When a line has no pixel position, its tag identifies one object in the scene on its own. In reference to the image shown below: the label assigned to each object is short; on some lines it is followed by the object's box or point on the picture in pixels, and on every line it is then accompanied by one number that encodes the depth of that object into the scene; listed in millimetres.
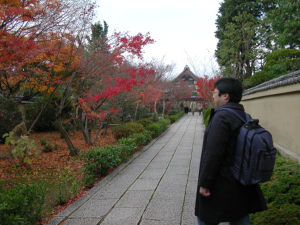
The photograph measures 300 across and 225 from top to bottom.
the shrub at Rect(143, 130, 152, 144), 9234
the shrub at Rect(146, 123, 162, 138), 10805
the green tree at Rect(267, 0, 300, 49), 6910
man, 1744
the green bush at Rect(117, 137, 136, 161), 6043
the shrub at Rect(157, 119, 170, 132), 12785
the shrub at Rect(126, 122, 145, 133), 9872
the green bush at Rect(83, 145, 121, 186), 4835
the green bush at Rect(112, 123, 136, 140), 9375
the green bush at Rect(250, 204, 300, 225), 2211
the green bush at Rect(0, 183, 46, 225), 2342
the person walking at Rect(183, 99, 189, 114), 28656
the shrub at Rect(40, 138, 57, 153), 8672
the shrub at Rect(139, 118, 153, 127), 12354
